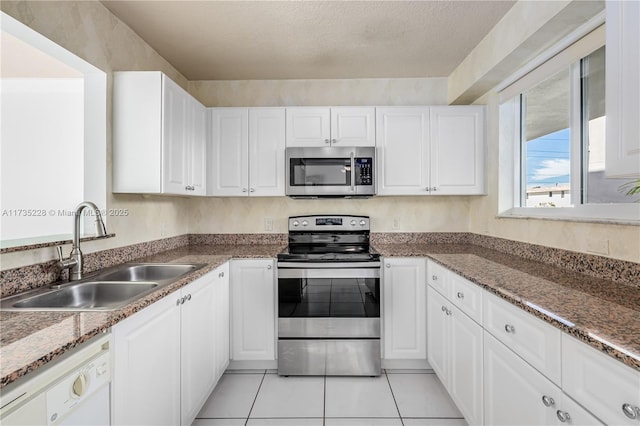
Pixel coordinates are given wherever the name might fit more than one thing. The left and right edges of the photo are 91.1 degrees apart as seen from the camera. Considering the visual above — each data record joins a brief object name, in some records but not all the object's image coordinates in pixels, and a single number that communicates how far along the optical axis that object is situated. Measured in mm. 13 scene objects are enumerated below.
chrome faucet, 1501
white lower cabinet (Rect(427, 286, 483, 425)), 1582
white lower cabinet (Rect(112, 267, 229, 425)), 1188
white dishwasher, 749
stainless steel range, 2328
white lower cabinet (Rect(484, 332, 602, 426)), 977
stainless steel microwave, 2607
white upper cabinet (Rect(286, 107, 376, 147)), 2680
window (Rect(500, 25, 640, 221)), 1643
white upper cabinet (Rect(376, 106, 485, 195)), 2666
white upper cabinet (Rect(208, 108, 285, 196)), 2701
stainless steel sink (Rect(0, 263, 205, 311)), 1285
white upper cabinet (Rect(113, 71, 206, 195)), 1936
